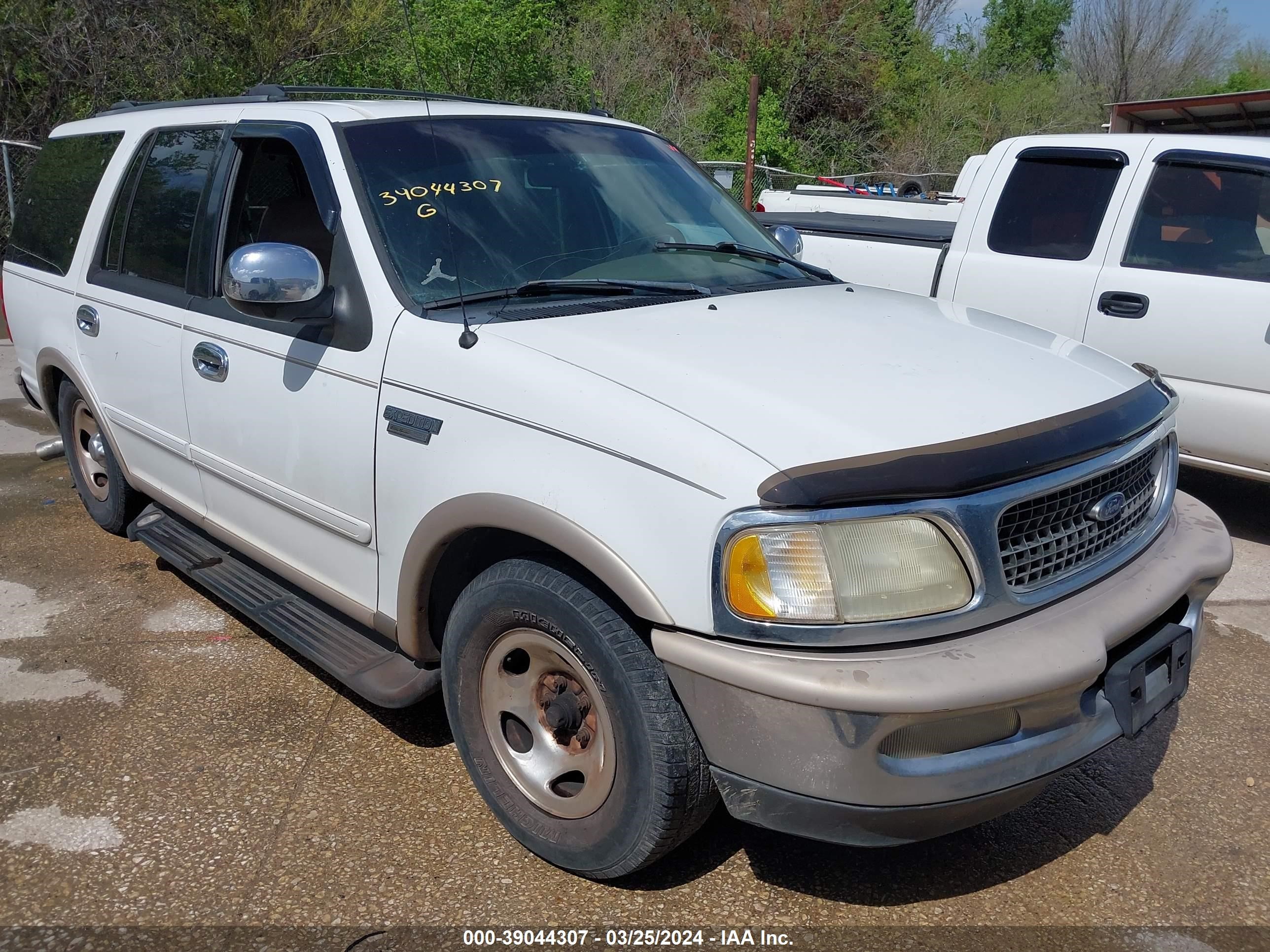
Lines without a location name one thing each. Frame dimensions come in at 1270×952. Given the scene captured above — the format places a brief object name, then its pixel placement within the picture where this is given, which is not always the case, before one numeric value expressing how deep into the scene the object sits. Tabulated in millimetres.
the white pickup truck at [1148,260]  5109
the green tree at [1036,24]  39812
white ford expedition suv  2172
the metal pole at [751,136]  12930
